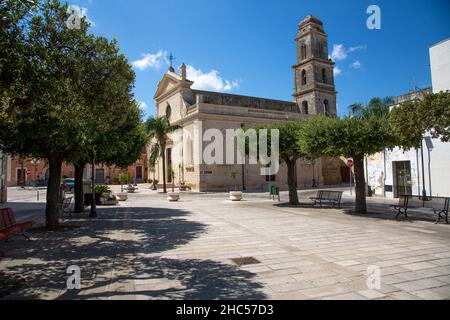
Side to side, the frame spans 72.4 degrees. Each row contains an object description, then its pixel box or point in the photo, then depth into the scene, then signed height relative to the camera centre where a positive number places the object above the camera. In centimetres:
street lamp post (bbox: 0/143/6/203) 1944 -26
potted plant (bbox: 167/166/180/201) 2100 -35
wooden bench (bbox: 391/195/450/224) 1018 -138
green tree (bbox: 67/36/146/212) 736 +222
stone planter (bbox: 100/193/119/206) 1848 -144
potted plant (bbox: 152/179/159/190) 3556 -127
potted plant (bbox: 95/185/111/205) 1850 -108
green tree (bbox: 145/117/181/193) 2972 +433
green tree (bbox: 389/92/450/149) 939 +170
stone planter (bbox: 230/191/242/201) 2021 -147
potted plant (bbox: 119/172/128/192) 3538 -15
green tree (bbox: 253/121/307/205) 1588 +149
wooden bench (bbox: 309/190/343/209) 1597 -126
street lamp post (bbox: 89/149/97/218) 1284 -130
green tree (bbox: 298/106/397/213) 1209 +133
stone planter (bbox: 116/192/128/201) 2128 -144
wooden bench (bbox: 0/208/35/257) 760 -122
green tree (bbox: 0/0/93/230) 554 +179
